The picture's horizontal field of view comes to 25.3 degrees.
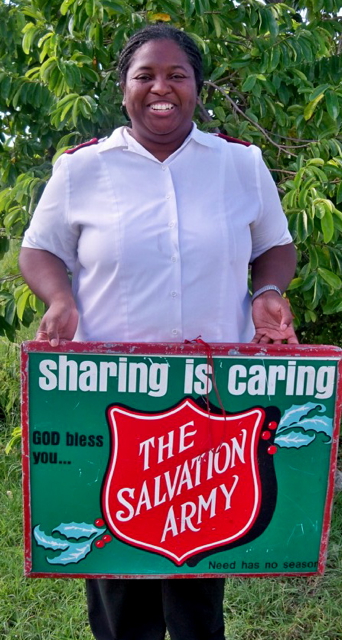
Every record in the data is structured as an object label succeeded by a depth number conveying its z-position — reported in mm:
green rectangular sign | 1527
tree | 2373
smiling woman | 1617
